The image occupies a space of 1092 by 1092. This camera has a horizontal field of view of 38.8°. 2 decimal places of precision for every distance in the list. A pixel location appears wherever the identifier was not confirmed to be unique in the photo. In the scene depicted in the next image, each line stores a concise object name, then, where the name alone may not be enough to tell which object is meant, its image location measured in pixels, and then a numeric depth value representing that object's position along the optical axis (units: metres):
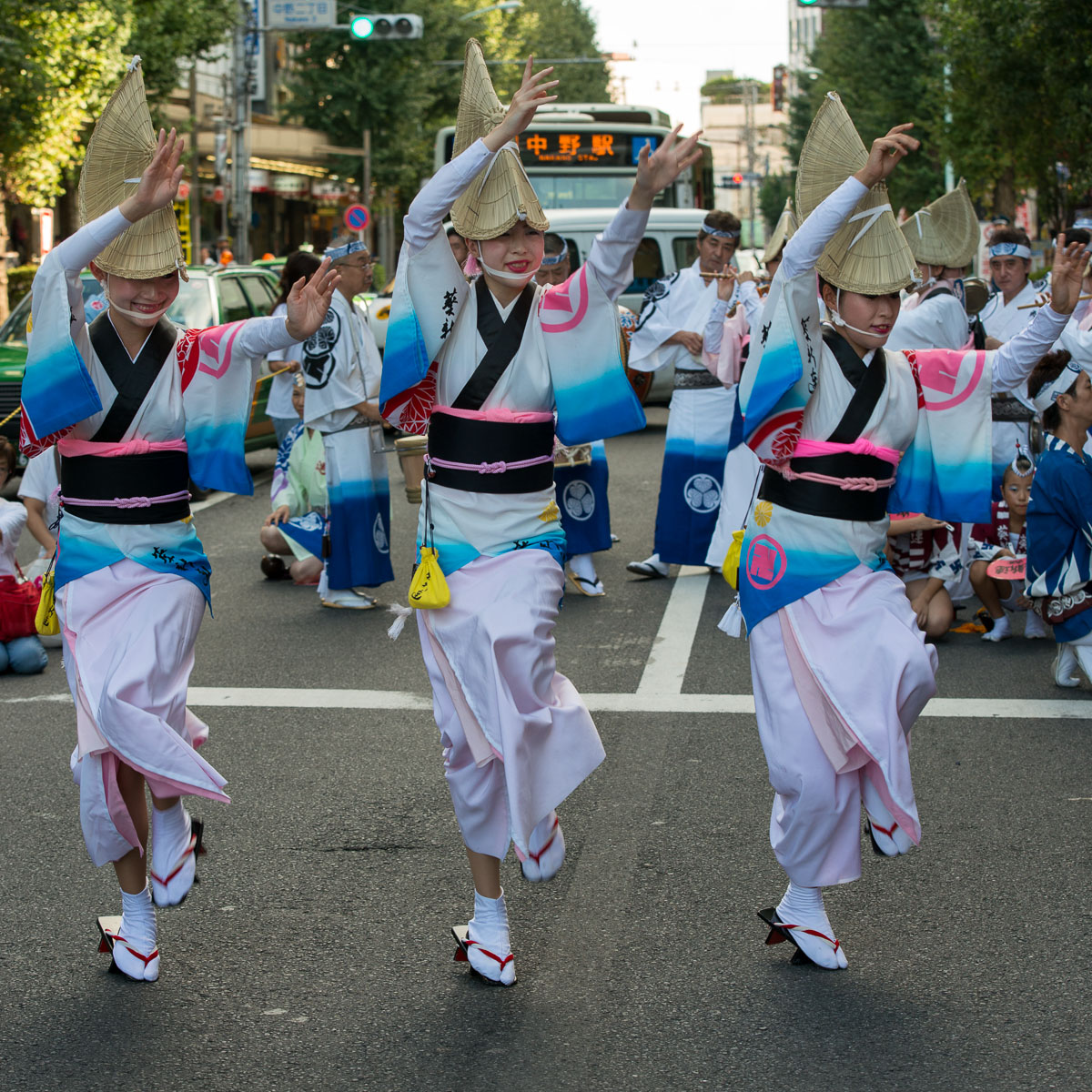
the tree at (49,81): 19.30
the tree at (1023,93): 17.73
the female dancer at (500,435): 3.94
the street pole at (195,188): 33.28
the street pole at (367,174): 38.95
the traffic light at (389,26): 23.77
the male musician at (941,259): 7.95
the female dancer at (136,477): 3.88
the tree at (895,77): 32.91
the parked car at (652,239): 15.65
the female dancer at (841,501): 3.93
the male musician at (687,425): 9.15
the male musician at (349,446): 8.18
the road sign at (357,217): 26.98
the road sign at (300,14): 26.83
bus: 18.80
